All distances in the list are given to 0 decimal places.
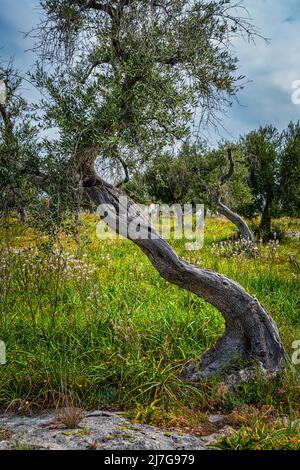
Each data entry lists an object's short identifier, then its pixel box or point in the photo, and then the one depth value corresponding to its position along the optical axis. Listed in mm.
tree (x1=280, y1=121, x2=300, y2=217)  23172
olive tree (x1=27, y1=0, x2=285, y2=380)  6754
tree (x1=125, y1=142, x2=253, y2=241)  20594
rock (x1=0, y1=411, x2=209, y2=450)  5465
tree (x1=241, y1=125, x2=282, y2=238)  23609
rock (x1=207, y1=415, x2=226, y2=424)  6590
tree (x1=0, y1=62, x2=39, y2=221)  6891
